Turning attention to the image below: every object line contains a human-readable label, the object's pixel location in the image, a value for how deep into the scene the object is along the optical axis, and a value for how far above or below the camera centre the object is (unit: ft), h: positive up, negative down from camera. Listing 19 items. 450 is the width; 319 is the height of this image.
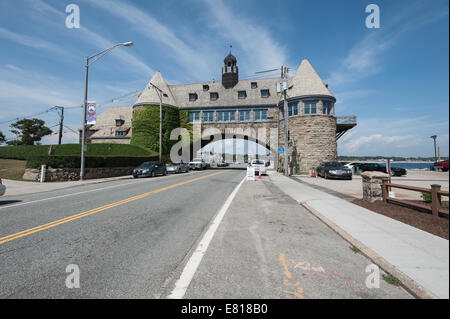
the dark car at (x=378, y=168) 75.82 -0.42
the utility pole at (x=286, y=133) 79.33 +12.45
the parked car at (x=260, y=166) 80.69 +0.33
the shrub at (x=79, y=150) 120.98 +9.68
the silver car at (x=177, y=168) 92.24 -0.48
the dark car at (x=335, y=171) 62.91 -1.22
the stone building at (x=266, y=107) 91.15 +32.76
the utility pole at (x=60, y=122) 128.36 +26.92
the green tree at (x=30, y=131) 169.17 +29.22
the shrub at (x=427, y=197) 22.02 -3.10
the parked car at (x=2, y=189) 28.96 -3.01
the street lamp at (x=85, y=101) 57.48 +17.87
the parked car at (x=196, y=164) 122.67 +1.38
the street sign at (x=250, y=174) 60.18 -2.02
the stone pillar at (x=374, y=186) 26.27 -2.36
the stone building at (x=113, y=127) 148.25 +29.71
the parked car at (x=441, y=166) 83.59 +0.39
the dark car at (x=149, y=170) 69.72 -1.02
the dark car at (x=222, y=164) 185.65 +2.50
